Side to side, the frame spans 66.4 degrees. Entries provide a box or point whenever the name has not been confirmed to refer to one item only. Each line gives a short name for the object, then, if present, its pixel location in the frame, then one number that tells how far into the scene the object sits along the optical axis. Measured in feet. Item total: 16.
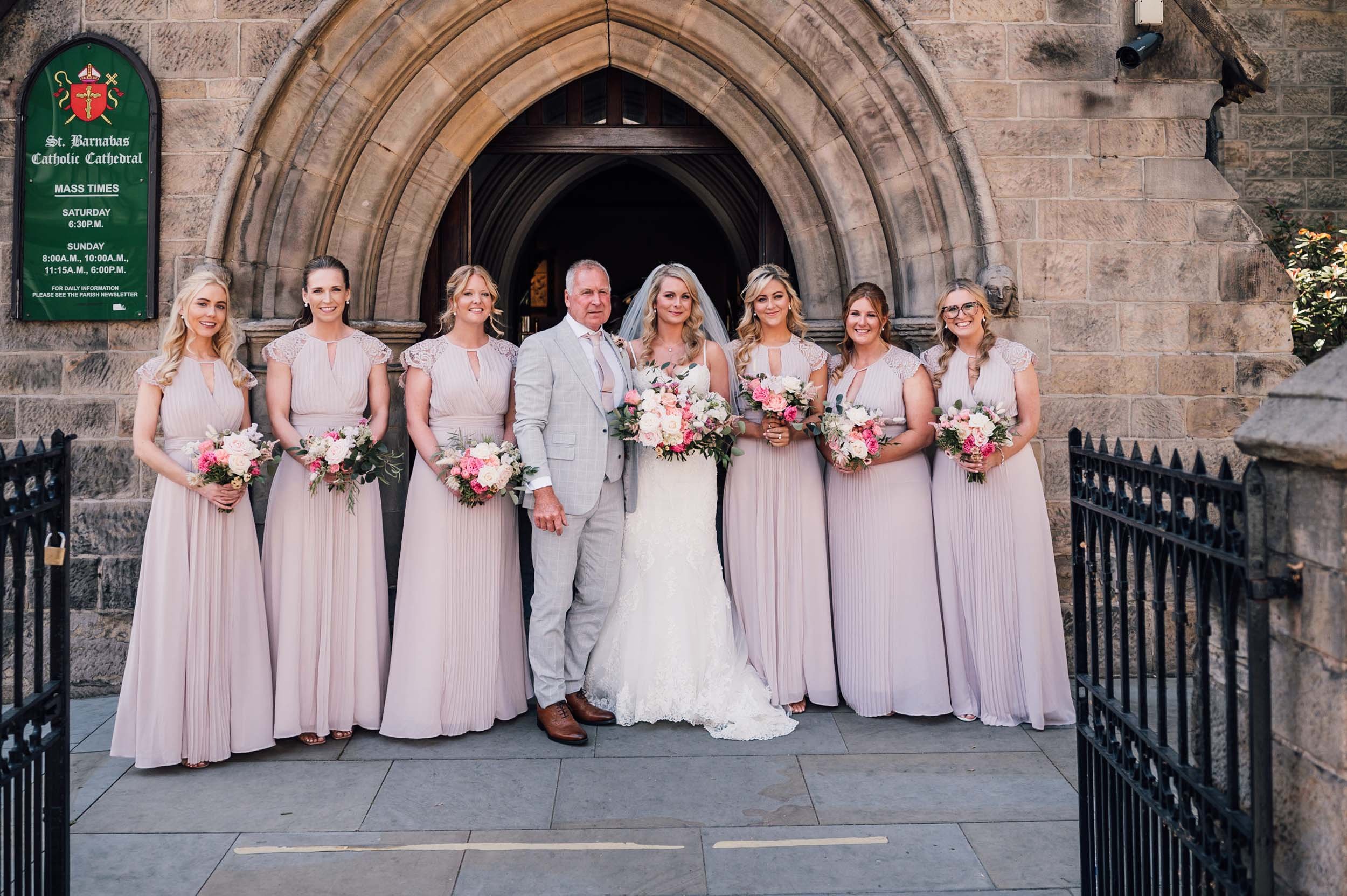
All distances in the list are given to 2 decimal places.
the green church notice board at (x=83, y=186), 17.16
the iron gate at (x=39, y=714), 8.55
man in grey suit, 14.58
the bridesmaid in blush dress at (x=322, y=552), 14.53
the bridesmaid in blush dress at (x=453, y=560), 14.70
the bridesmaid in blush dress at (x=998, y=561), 15.24
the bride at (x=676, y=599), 15.11
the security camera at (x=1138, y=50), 17.03
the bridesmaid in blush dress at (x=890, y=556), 15.60
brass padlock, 9.23
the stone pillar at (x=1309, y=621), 6.31
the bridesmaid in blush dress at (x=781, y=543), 15.92
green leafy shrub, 18.97
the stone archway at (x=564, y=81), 17.20
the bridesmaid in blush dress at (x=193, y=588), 13.43
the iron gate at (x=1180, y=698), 6.82
